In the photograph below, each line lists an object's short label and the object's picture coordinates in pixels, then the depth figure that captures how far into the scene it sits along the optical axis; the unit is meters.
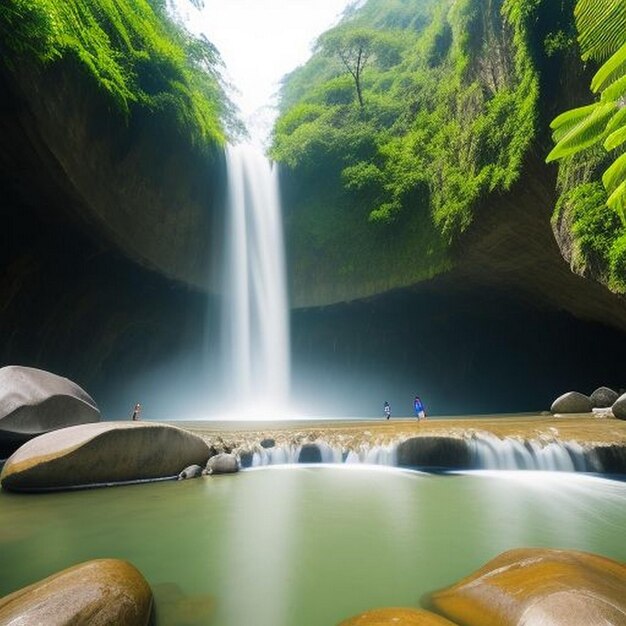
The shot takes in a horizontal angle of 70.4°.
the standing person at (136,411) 14.36
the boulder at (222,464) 7.92
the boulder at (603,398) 14.55
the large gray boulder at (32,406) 7.98
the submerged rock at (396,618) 2.35
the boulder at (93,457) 6.23
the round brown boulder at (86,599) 2.16
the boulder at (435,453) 8.44
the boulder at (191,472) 7.42
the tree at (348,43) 25.06
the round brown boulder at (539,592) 2.15
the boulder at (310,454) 9.10
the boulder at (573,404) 14.19
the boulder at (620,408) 10.33
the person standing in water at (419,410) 13.05
